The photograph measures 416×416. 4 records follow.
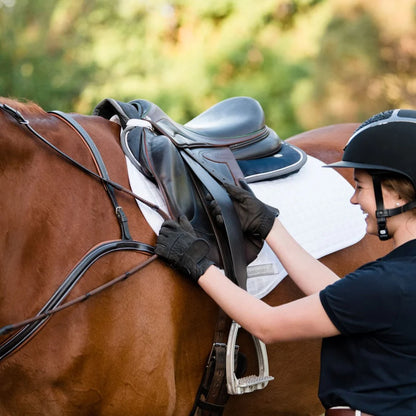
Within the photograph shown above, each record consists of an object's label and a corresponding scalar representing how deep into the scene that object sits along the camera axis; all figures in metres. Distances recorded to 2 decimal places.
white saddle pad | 5.30
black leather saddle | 4.91
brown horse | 4.31
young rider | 3.79
